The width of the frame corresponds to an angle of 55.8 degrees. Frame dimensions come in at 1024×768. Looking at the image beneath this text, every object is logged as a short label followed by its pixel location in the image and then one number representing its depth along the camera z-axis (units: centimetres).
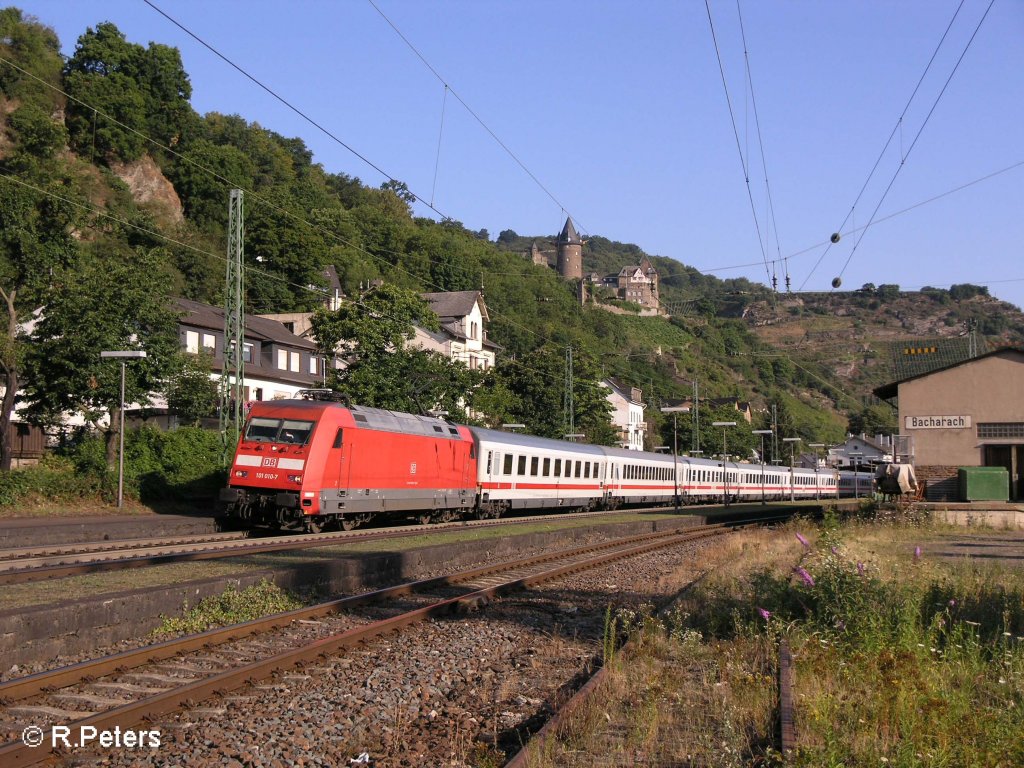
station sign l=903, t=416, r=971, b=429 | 3525
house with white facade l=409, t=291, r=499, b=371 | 8250
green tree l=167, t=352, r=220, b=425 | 4194
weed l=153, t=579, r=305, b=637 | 1097
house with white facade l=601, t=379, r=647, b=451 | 11819
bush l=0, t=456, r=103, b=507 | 2805
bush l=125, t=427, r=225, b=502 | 3122
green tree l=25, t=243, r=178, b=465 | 2991
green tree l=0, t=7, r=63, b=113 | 8431
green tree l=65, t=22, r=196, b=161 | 8912
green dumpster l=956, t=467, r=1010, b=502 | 3262
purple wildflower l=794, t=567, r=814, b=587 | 970
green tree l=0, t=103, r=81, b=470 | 3164
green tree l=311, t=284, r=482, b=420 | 4250
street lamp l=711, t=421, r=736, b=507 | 5969
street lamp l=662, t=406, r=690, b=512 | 5156
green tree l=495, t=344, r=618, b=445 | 6775
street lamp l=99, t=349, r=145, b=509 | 2692
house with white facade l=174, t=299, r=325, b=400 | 5534
